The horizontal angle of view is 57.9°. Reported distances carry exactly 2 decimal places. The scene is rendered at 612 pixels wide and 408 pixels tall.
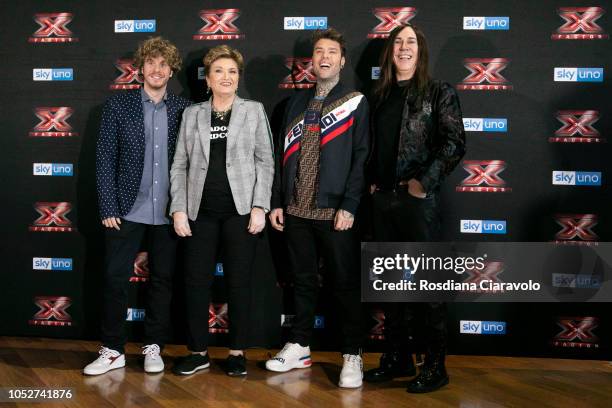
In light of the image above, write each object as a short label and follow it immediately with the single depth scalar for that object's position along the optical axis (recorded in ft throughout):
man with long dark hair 8.57
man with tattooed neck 9.15
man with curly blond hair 9.62
